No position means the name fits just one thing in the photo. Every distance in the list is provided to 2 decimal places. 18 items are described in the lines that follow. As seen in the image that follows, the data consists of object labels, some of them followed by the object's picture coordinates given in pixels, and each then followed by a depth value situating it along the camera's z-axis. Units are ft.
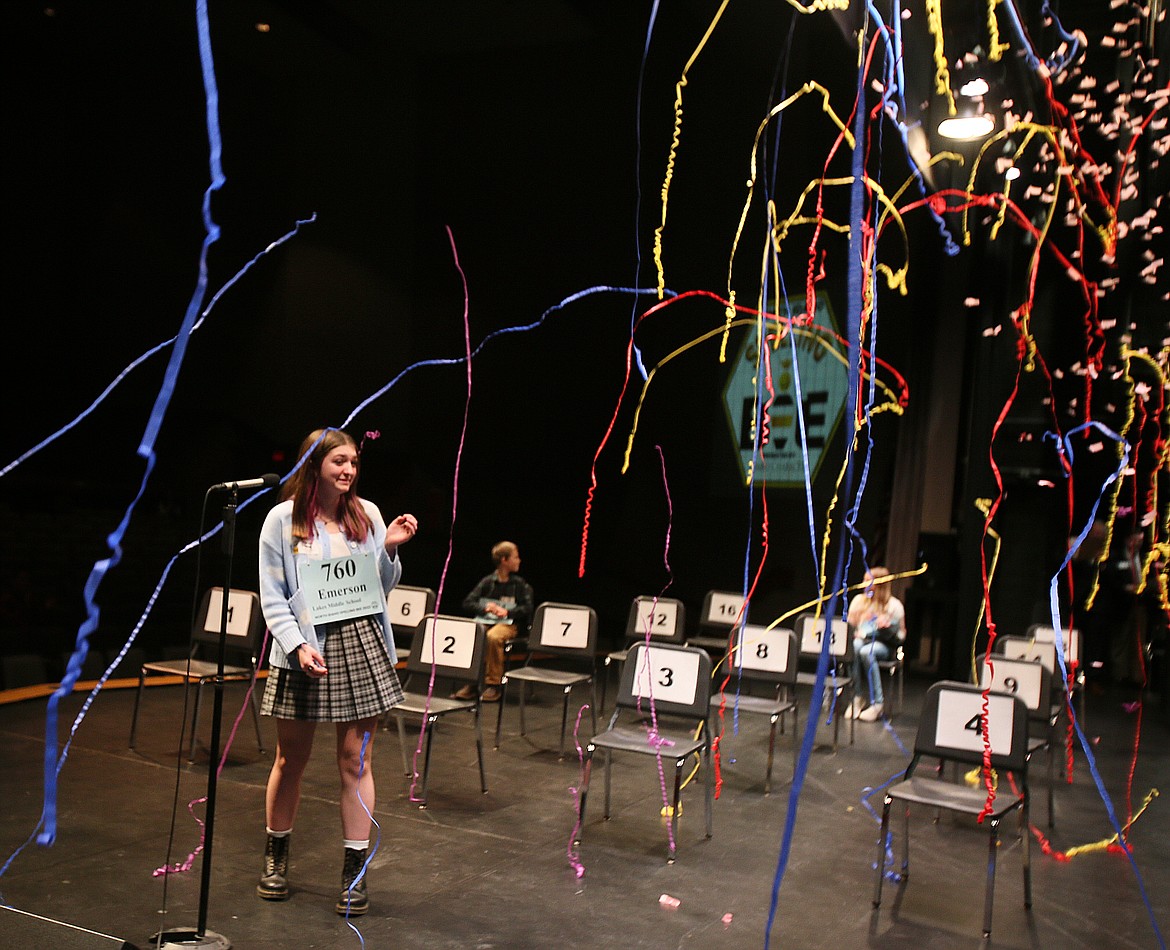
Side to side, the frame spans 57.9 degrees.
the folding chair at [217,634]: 16.75
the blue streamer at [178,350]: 7.24
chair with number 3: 13.53
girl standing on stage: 9.71
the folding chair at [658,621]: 21.33
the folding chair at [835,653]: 19.20
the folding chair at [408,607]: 20.17
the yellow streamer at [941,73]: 13.00
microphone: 8.91
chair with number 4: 11.69
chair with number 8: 17.95
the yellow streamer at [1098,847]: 13.98
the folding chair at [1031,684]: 15.69
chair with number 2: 16.30
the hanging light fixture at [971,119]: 15.97
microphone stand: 8.64
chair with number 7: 19.58
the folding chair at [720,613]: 23.47
